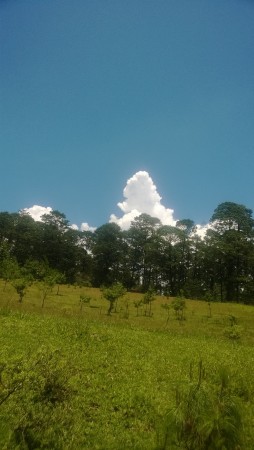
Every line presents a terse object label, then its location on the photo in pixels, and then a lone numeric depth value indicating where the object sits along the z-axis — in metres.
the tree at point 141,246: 85.06
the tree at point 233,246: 67.00
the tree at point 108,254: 84.25
